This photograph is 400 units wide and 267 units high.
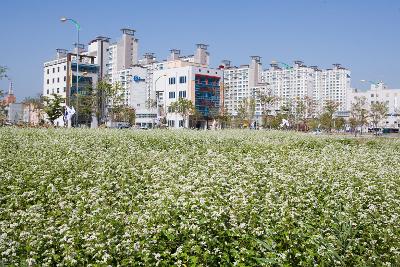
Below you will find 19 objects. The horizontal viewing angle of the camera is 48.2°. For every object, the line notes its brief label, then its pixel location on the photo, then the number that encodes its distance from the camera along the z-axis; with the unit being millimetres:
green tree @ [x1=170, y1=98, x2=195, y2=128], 85438
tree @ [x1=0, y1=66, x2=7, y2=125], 45931
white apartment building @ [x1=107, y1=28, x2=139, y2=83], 142750
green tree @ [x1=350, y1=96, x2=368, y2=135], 87406
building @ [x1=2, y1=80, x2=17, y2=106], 147075
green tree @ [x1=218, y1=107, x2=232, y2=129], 95500
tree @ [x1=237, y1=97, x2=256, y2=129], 87531
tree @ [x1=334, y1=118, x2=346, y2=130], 103562
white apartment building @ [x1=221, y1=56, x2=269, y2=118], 168000
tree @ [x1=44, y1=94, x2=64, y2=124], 69000
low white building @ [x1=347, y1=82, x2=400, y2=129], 132625
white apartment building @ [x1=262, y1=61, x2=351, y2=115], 186500
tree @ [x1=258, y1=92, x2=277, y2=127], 76875
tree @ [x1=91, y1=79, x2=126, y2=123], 63406
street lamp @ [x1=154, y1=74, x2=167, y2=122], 99475
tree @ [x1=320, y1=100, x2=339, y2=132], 80688
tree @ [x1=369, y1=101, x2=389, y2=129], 84125
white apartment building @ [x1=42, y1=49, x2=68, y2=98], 94462
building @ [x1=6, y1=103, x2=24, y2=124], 120250
